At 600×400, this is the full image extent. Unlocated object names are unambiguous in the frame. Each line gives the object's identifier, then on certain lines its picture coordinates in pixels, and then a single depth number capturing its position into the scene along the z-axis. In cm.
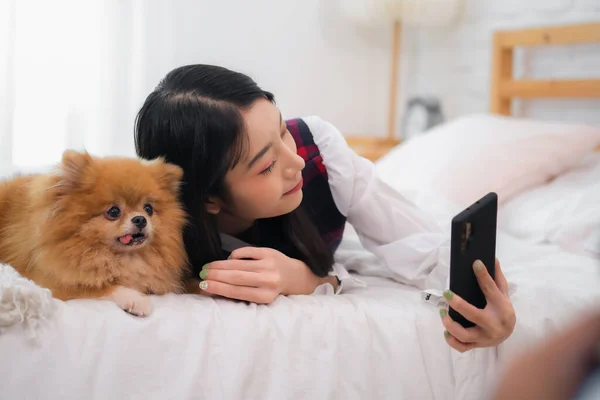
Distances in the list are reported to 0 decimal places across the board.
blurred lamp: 312
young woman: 117
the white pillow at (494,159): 212
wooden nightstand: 312
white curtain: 235
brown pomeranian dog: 104
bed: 96
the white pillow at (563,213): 181
